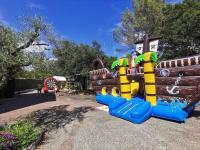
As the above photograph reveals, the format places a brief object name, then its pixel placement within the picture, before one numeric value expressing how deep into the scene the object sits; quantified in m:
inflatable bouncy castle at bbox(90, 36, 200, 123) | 5.75
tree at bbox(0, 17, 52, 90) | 4.03
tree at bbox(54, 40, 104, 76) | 15.09
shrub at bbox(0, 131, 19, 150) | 3.53
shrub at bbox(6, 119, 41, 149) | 4.04
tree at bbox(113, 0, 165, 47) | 15.13
